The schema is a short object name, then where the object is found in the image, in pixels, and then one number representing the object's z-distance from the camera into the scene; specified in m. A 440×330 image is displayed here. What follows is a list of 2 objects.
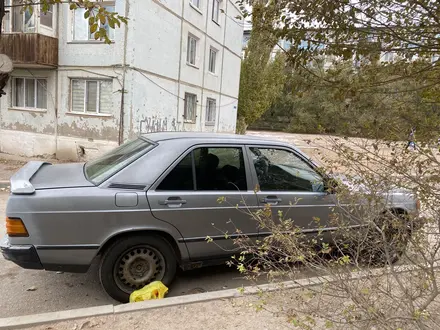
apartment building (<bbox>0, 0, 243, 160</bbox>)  10.96
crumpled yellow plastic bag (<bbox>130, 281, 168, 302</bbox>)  2.97
